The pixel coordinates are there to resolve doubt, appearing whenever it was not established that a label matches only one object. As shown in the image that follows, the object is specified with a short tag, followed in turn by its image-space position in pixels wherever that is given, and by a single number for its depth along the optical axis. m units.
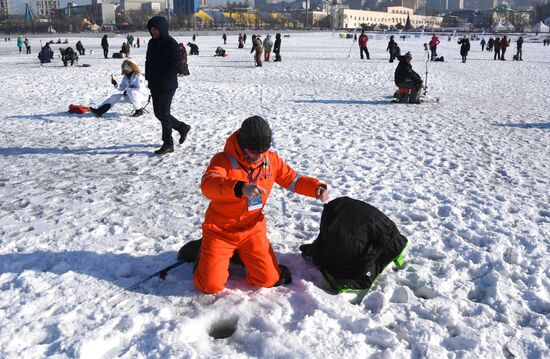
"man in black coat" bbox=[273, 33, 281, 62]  23.61
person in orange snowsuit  2.95
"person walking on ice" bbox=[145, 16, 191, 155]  6.11
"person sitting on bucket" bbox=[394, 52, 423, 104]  10.97
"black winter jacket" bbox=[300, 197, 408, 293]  3.23
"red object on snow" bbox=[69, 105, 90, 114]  9.41
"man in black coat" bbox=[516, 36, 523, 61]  26.50
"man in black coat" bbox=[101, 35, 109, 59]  26.92
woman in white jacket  8.76
